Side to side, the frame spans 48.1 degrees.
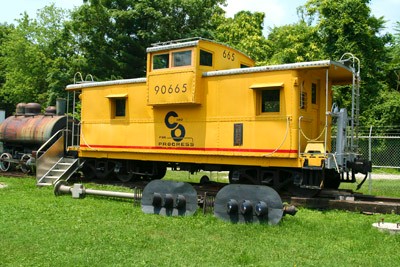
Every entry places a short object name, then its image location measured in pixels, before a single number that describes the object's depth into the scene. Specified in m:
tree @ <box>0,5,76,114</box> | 43.34
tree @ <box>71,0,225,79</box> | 31.41
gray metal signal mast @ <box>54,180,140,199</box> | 10.98
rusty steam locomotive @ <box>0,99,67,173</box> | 17.55
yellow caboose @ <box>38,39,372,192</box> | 11.14
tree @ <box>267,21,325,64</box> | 30.08
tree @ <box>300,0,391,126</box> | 28.33
